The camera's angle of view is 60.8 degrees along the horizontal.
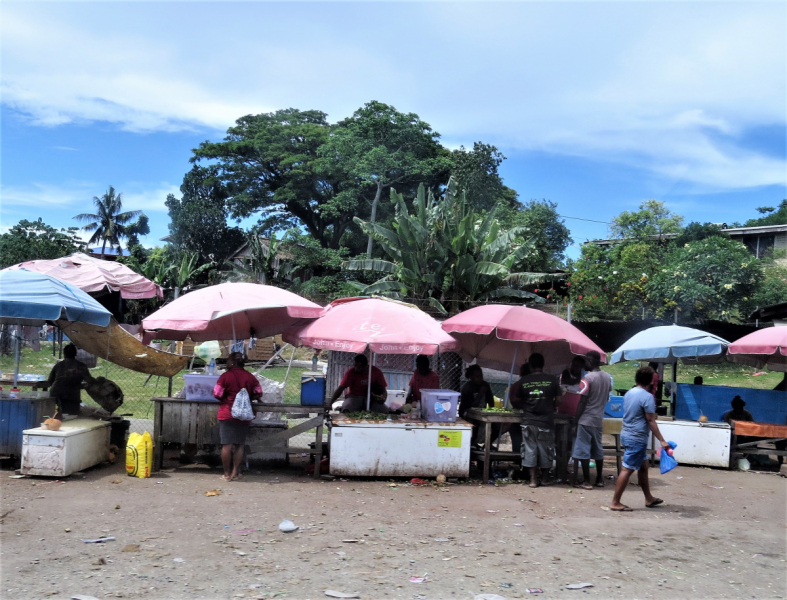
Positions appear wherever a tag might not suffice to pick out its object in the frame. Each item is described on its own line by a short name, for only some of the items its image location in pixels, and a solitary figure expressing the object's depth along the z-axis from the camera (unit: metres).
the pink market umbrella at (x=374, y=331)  9.01
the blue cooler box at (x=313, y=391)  9.69
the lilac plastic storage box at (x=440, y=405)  9.55
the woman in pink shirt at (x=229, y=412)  8.93
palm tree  61.03
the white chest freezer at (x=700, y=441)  11.52
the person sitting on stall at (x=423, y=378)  10.73
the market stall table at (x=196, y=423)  9.46
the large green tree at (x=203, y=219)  45.91
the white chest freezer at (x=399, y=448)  9.32
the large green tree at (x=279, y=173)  43.62
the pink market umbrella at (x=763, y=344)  10.88
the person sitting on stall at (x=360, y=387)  10.06
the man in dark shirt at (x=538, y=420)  9.43
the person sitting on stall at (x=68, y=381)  9.80
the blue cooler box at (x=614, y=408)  10.94
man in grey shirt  9.29
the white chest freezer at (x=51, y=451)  8.51
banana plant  19.30
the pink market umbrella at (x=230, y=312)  9.04
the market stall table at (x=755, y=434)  11.33
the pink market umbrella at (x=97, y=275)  17.12
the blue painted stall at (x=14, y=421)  9.03
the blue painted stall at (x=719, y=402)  12.36
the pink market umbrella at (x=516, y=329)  9.49
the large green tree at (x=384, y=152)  38.50
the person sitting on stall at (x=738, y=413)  11.95
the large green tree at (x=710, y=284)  23.12
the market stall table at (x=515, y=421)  9.72
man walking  7.87
